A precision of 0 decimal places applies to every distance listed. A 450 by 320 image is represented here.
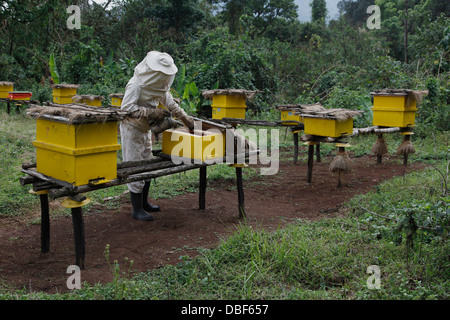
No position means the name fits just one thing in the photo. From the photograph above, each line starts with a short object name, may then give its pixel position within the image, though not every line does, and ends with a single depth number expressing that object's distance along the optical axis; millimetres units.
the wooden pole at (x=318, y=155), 10020
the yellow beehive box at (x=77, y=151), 4023
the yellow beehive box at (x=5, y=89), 14257
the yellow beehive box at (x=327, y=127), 7289
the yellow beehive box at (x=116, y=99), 11510
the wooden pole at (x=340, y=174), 7601
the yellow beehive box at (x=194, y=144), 5160
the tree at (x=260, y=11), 26812
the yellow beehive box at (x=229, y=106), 8742
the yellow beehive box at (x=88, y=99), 11805
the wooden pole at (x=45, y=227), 4879
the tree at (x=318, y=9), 31266
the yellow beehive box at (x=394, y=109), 8438
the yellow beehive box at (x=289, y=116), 9645
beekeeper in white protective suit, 5172
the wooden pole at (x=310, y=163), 7898
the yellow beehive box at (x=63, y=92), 12414
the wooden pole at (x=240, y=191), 6031
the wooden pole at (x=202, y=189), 6504
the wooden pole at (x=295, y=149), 9938
